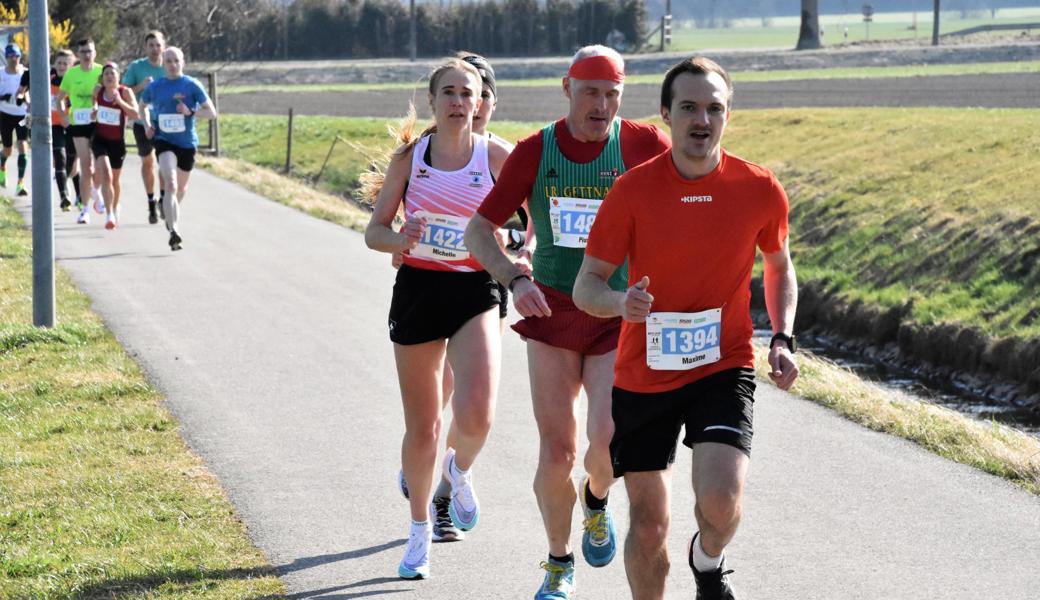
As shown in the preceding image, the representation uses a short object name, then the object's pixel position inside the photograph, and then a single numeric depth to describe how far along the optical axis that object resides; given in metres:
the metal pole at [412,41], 79.12
